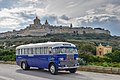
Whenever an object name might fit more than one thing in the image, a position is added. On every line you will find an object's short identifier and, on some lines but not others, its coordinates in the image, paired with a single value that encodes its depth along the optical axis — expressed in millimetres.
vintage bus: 19611
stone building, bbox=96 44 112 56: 64088
